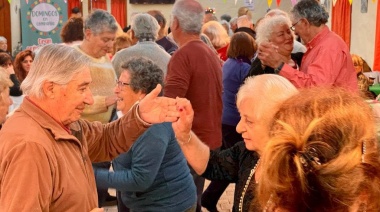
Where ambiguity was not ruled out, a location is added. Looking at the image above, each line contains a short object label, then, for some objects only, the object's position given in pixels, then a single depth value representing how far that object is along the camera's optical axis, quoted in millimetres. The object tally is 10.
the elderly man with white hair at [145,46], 4809
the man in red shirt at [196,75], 4039
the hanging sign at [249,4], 15852
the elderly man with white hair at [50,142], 2010
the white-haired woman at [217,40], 7340
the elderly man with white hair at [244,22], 8000
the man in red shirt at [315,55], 3611
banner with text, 11414
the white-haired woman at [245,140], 2277
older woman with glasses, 3090
